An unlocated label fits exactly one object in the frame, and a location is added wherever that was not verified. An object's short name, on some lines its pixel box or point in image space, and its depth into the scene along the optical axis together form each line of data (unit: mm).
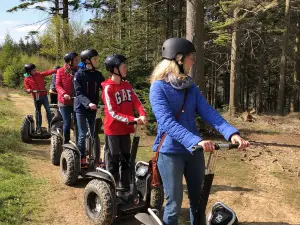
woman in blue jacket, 2411
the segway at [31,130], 7614
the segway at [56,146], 5799
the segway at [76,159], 4709
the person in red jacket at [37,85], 8006
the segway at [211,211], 2338
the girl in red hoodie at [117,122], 3769
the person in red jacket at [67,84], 5717
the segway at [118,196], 3427
